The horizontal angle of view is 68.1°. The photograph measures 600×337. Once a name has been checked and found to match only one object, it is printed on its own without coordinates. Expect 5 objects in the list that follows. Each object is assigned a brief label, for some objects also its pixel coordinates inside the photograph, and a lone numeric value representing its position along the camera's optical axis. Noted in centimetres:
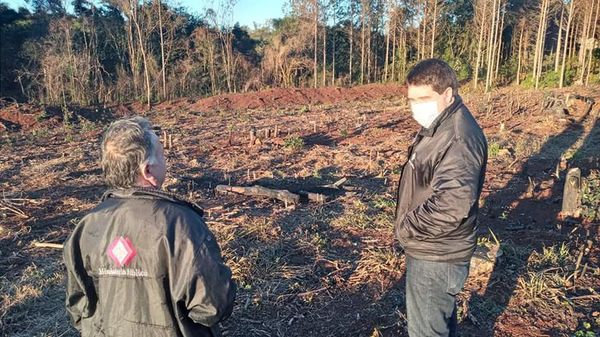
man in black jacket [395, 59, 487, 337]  211
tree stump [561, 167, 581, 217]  550
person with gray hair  161
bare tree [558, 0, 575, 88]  1850
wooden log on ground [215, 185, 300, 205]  633
